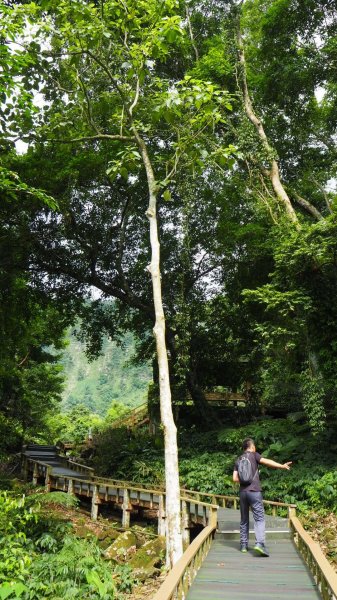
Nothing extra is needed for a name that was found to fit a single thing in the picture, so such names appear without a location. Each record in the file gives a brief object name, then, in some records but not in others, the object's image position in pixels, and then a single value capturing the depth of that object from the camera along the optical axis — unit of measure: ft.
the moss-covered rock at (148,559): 35.19
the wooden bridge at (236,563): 18.76
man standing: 24.88
